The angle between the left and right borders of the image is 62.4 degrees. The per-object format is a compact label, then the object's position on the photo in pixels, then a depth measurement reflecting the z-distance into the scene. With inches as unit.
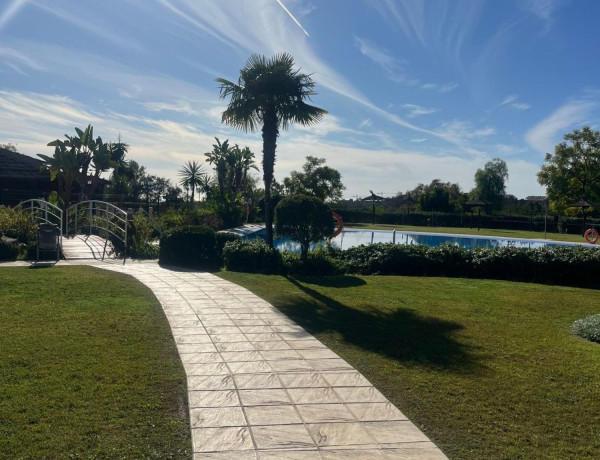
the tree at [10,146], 2287.3
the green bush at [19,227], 599.8
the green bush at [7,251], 532.7
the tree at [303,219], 508.1
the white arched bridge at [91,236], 596.7
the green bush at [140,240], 613.0
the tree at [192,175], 1914.4
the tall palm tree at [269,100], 563.8
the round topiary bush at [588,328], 283.2
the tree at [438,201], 2018.9
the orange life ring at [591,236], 1071.6
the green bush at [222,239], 565.0
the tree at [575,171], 1638.8
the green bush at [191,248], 541.3
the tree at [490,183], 2484.0
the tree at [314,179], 1936.5
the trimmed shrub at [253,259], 523.5
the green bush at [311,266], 518.3
